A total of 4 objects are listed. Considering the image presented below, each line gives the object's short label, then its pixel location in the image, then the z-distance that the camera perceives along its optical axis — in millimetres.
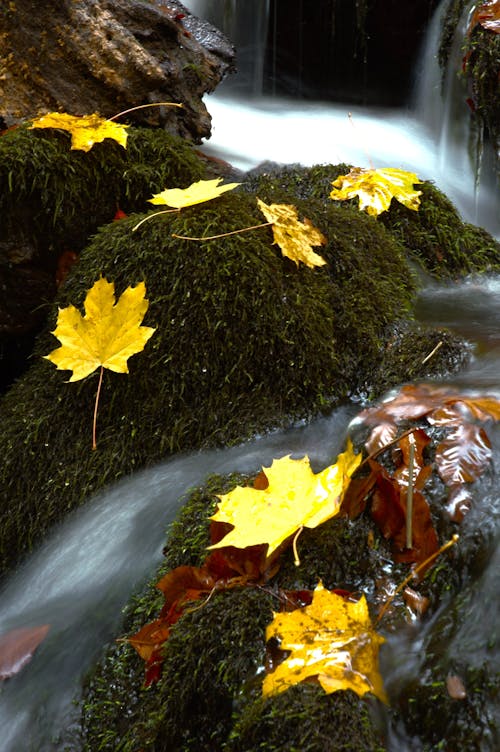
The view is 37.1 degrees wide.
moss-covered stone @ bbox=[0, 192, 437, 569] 2293
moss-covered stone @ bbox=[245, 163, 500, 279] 3195
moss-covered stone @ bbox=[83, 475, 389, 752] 1256
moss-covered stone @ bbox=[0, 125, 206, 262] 2648
